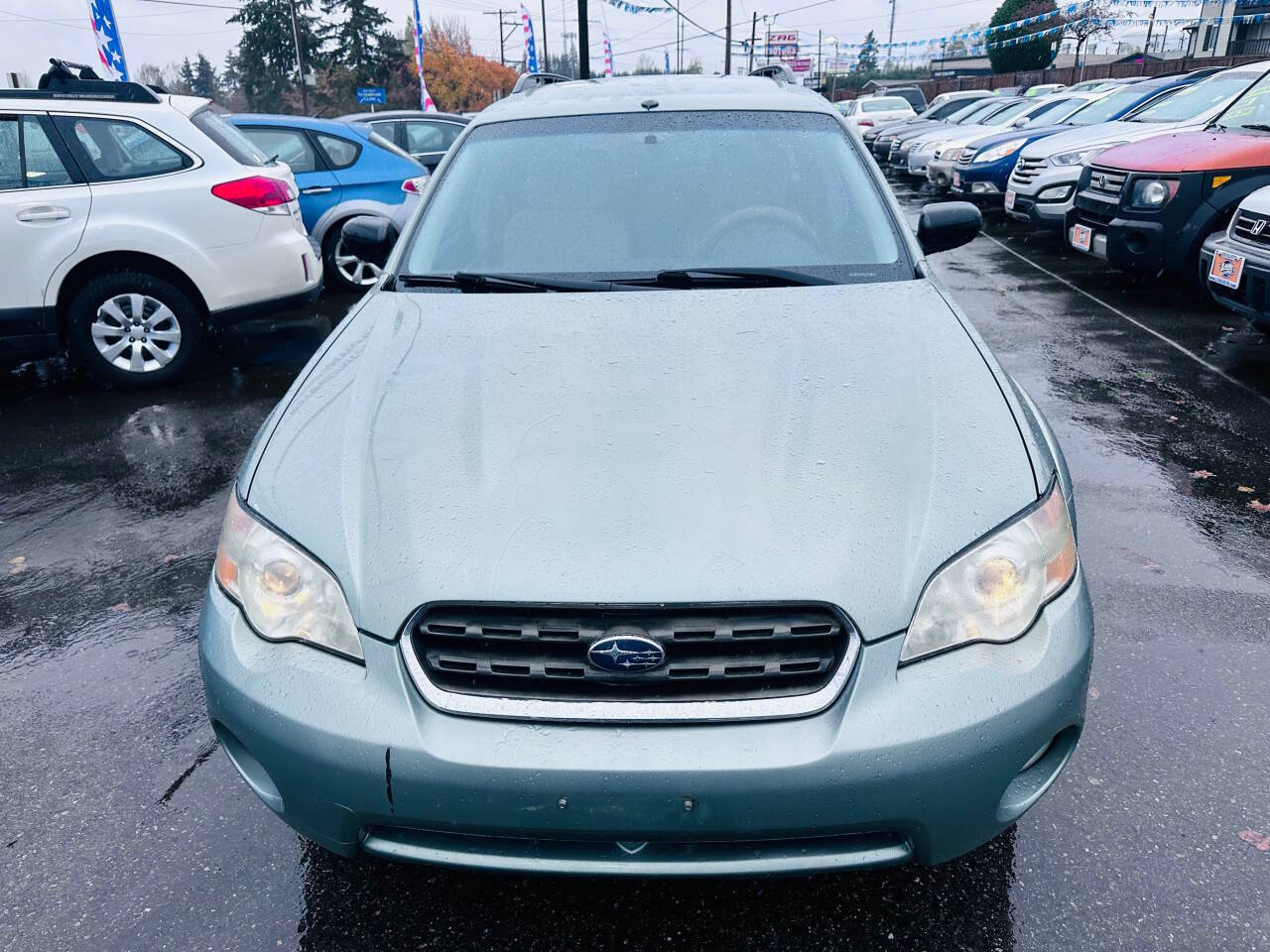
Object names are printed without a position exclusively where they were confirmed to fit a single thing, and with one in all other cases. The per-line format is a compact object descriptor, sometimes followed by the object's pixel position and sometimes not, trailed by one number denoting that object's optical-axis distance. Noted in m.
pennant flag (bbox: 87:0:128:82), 13.97
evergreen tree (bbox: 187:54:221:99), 102.75
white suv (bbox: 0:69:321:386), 5.57
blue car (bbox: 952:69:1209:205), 12.02
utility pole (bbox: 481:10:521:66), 86.69
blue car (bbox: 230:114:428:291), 8.19
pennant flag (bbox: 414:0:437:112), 35.54
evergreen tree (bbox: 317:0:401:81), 64.00
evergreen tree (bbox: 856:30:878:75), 90.95
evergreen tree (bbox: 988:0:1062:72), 58.44
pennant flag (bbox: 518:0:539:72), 38.54
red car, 6.93
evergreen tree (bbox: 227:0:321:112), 62.19
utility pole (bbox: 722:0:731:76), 53.88
